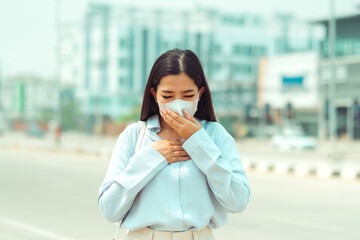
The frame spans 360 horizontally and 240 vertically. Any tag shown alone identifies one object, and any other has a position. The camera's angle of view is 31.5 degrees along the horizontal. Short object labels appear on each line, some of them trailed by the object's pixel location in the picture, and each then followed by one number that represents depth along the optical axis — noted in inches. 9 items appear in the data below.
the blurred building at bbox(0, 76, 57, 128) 3757.4
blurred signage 2070.6
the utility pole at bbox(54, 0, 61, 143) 1585.9
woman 91.2
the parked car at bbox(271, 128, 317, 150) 1567.4
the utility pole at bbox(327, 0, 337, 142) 941.8
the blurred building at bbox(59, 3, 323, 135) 3309.5
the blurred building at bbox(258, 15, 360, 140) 1939.0
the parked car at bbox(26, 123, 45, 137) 2432.3
